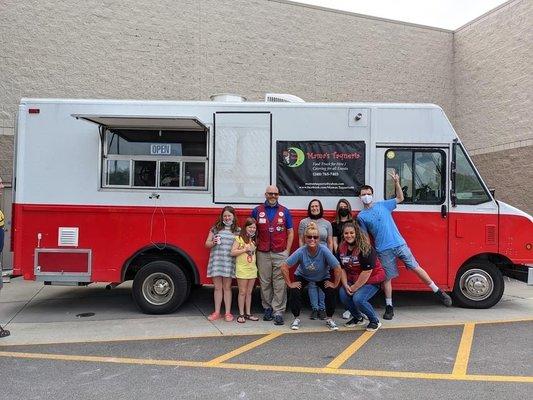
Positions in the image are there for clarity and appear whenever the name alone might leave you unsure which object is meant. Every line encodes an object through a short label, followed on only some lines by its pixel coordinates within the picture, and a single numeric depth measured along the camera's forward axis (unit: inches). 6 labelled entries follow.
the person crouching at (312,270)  230.7
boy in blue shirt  246.7
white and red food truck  258.7
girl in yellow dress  243.0
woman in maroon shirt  226.5
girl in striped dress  246.7
